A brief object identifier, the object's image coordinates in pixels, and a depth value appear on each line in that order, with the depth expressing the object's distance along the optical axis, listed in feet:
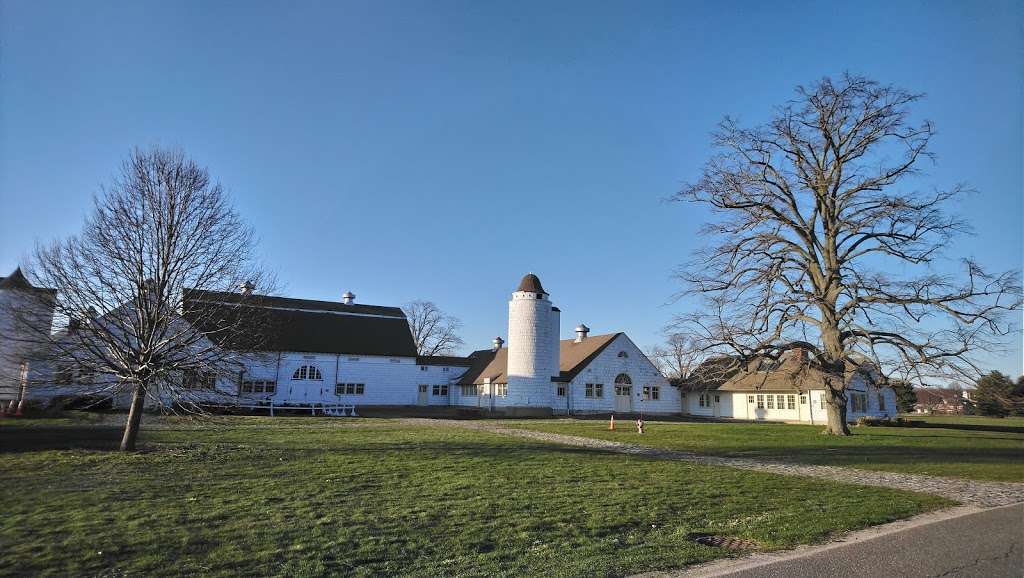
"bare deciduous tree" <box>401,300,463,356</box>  226.38
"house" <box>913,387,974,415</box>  243.60
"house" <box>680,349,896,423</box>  127.34
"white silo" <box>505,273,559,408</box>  127.85
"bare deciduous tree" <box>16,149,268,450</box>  44.50
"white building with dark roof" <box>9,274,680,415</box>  126.41
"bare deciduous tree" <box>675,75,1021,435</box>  73.85
